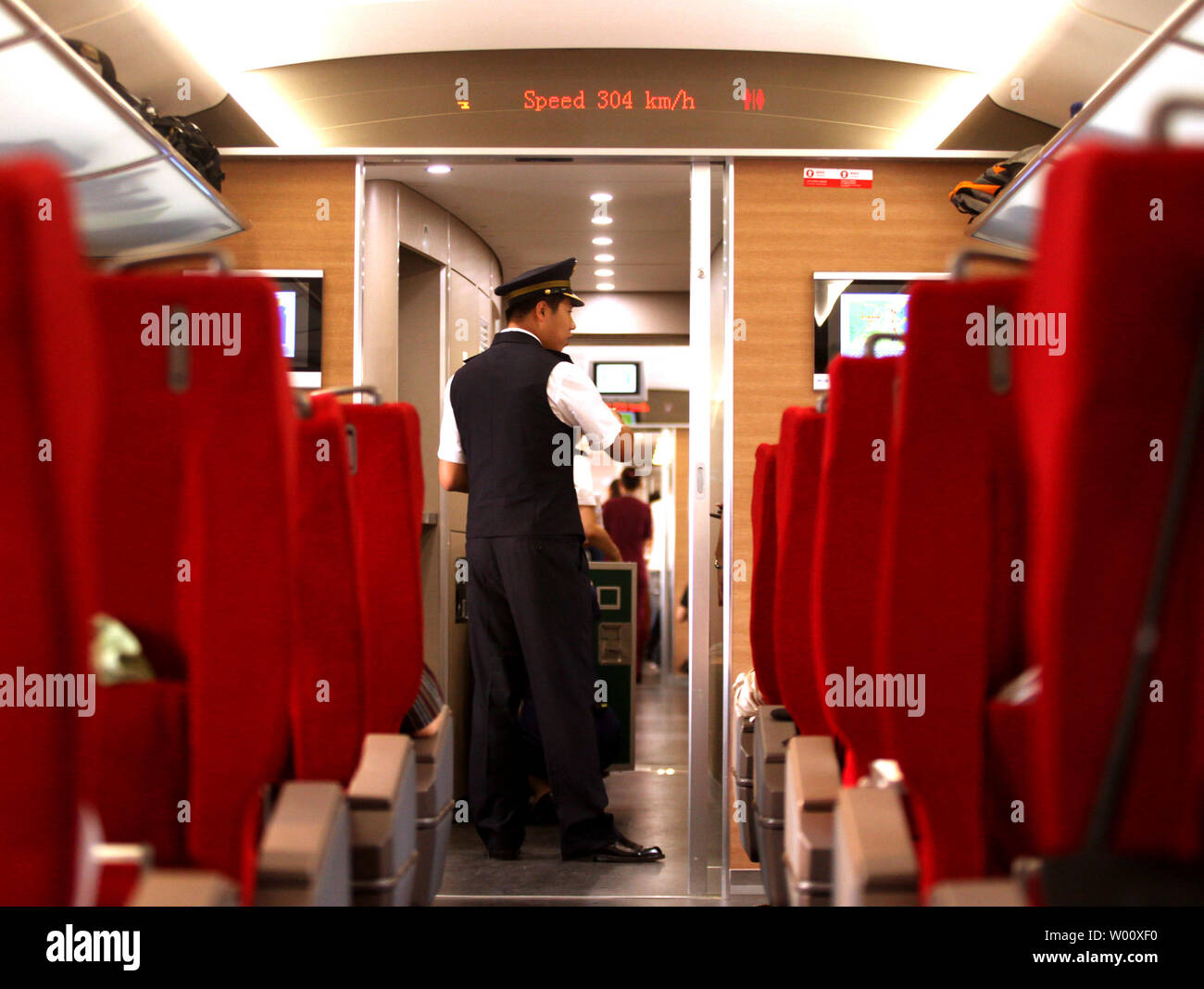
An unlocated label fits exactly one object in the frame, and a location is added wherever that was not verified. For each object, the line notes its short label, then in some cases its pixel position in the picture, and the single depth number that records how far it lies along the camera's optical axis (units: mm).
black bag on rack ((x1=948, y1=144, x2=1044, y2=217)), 3748
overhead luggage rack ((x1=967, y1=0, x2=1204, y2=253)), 2488
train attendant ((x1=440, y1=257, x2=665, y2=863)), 3535
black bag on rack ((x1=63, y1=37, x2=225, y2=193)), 3043
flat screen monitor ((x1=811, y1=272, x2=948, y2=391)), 3887
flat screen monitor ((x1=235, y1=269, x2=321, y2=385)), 3859
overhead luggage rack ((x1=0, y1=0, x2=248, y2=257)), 2551
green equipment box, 5004
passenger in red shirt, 8453
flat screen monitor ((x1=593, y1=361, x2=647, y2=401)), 7082
